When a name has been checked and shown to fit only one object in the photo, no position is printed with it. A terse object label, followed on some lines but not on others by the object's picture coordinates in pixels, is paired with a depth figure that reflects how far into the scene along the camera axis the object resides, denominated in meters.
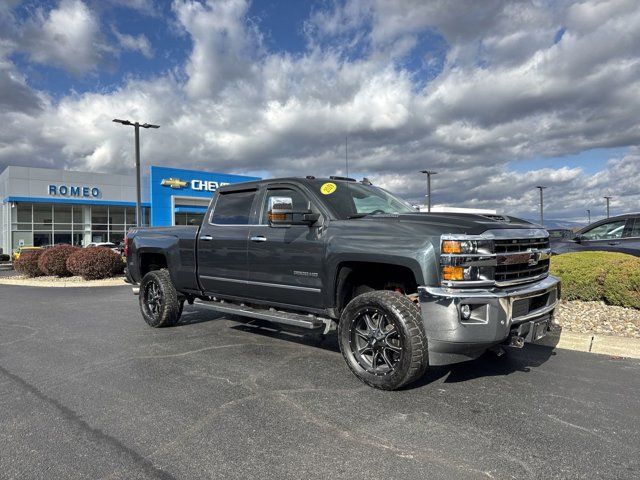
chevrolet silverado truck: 3.85
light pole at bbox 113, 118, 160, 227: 18.75
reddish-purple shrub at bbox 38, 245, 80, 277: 15.99
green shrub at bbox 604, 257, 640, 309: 6.67
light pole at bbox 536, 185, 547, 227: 52.00
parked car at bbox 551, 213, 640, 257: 9.16
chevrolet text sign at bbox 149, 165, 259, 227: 34.75
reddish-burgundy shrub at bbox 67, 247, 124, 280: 14.91
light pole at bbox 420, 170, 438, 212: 39.06
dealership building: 35.62
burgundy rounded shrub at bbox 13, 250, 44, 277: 16.94
